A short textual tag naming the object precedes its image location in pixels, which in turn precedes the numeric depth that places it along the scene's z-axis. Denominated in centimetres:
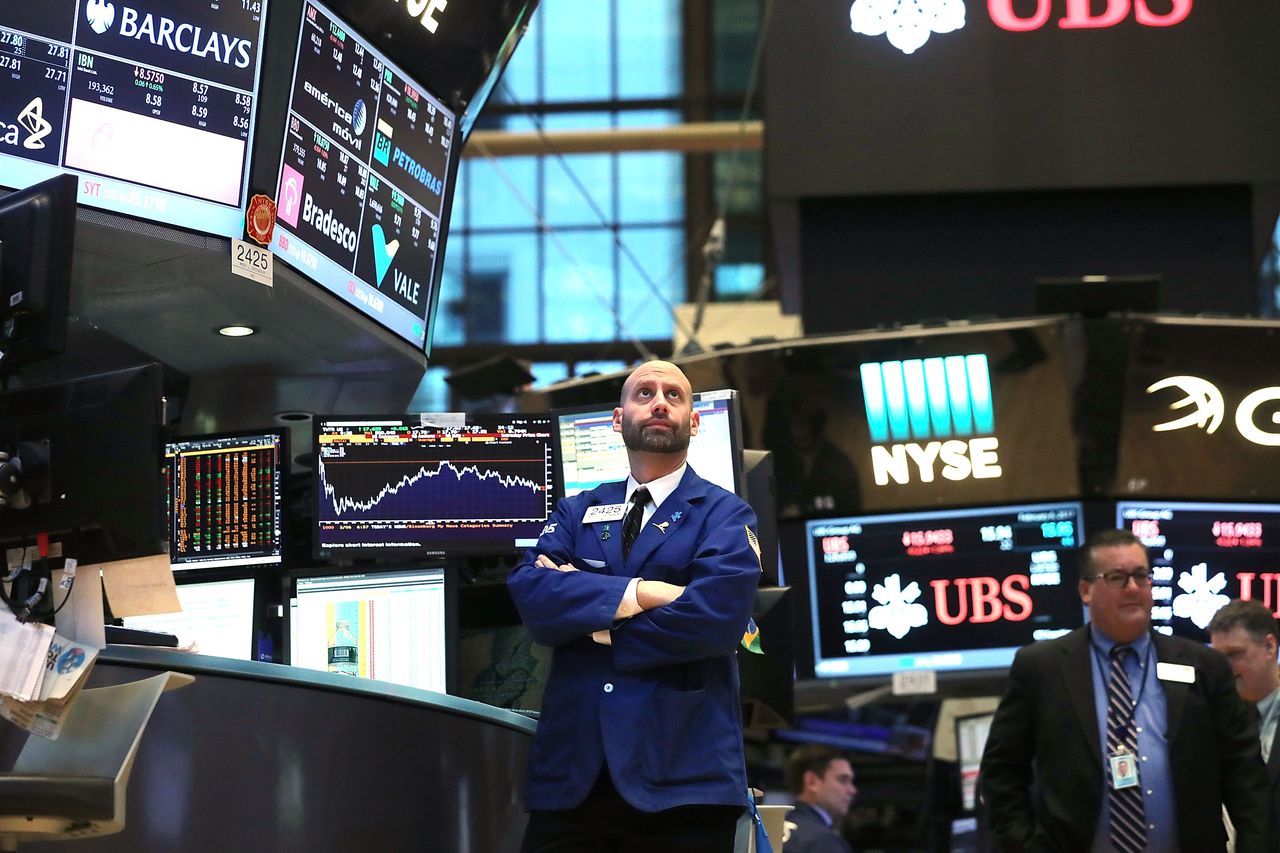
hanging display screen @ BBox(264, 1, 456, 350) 533
